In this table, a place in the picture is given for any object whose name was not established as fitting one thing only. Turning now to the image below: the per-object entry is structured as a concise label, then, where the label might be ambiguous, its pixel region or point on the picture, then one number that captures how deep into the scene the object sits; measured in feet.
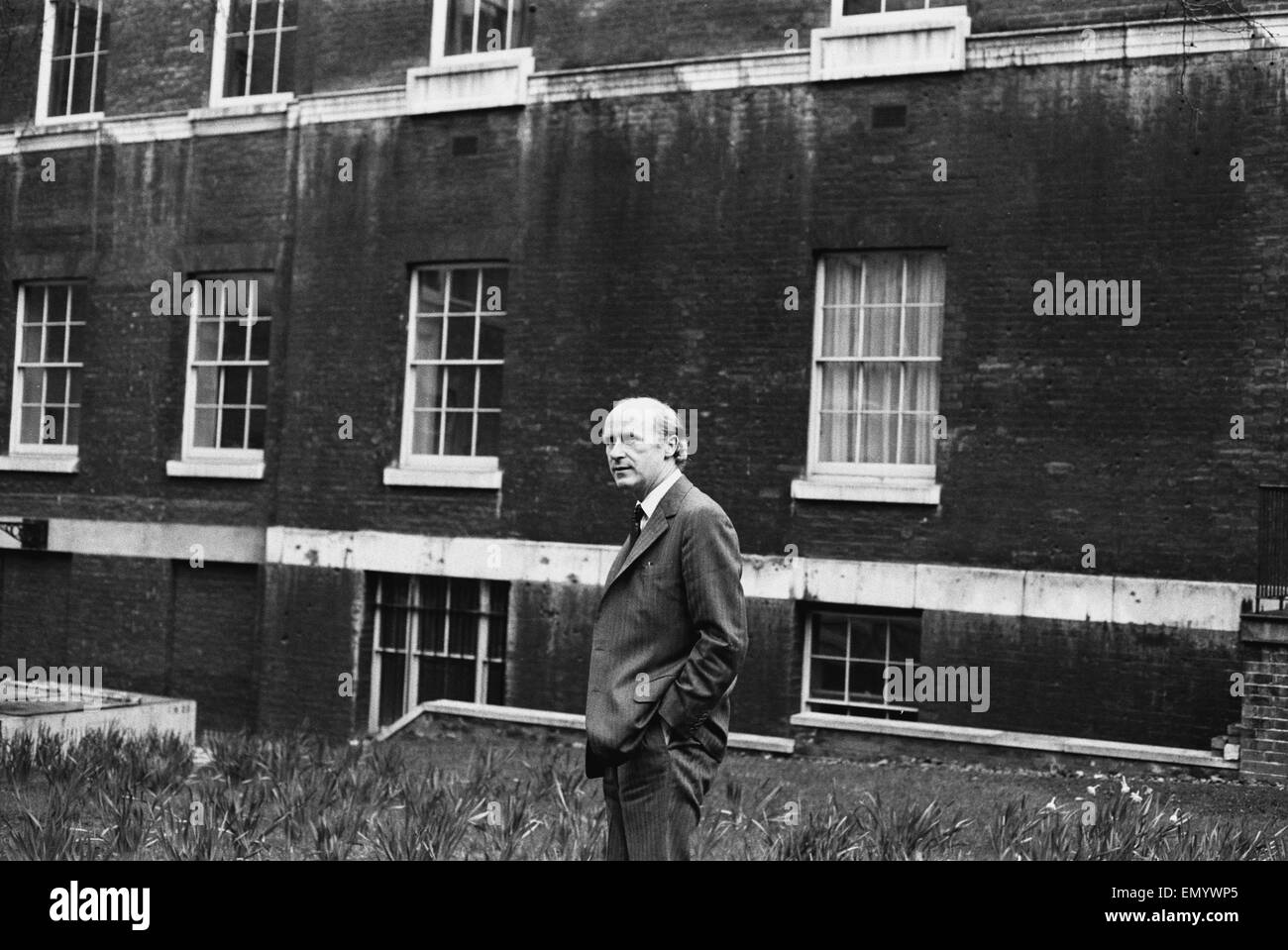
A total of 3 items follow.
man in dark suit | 19.70
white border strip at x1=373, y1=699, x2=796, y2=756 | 50.37
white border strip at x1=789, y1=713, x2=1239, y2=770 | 44.50
